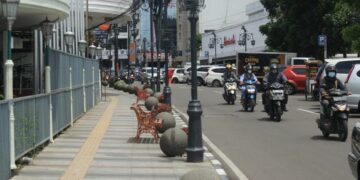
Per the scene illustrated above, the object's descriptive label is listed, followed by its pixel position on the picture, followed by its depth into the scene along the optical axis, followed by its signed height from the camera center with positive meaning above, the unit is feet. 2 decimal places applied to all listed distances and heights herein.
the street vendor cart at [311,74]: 105.19 -2.30
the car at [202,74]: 191.93 -4.20
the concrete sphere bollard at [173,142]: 40.27 -5.18
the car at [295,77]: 122.93 -3.29
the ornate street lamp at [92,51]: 116.47 +1.61
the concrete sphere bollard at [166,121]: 51.16 -4.90
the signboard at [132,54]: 349.20 +3.38
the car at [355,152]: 24.74 -3.62
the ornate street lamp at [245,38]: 271.49 +9.87
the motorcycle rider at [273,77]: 69.26 -1.86
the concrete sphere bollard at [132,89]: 144.91 -6.66
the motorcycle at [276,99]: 66.28 -4.01
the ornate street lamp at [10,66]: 32.50 -0.33
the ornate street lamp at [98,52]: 128.57 +1.65
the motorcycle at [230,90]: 95.45 -4.48
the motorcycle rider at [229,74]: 95.75 -2.11
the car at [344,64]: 81.66 -0.52
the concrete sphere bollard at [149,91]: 104.03 -5.17
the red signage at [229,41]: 315.08 +9.53
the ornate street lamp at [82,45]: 98.89 +2.28
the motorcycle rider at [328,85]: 50.88 -2.02
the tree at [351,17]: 90.48 +7.31
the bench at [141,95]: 99.12 -5.45
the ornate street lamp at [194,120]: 38.29 -3.59
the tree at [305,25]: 152.35 +8.59
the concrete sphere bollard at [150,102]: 78.02 -5.19
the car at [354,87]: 72.18 -3.04
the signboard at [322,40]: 118.94 +3.68
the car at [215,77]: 183.01 -4.84
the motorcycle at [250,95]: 80.94 -4.43
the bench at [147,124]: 49.21 -4.90
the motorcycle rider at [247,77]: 82.74 -2.22
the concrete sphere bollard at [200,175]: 21.27 -3.84
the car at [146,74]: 181.08 -4.63
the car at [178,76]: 231.50 -5.84
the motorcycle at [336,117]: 49.19 -4.39
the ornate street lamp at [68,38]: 79.65 +2.74
